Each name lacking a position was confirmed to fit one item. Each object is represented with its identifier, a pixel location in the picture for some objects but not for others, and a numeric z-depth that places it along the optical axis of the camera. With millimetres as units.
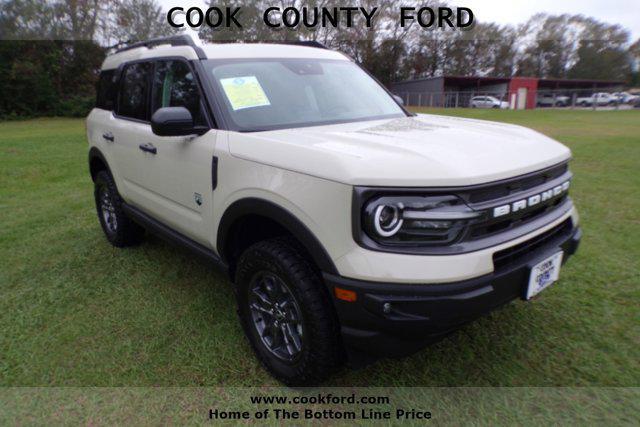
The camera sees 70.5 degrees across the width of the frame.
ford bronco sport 1832
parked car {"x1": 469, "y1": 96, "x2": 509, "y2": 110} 36312
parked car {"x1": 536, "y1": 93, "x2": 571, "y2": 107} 35406
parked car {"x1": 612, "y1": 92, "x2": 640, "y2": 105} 32578
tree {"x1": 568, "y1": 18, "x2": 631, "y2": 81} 57031
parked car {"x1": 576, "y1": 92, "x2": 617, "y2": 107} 33000
